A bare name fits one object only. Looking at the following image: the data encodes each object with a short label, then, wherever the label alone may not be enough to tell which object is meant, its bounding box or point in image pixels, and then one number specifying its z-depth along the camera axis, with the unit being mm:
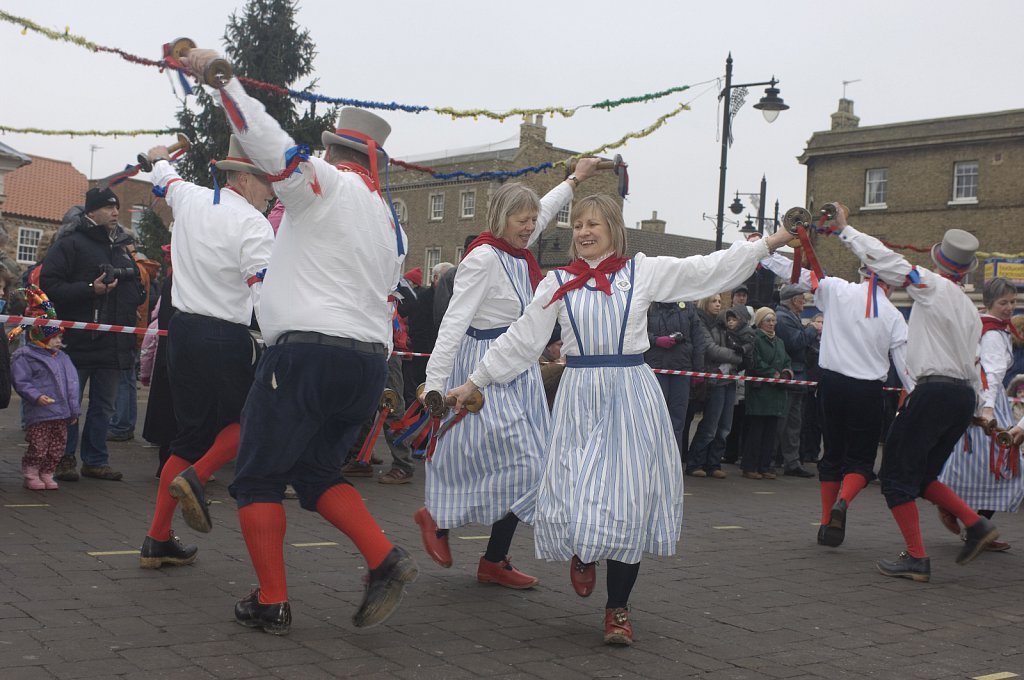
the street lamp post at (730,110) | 16406
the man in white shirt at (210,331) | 5352
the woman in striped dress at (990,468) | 7727
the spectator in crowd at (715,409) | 11828
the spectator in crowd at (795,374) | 12742
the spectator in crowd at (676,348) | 10945
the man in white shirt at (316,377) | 4285
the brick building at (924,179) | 40188
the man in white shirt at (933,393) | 6469
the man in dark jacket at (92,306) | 8133
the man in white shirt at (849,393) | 7246
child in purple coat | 7562
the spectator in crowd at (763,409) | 12125
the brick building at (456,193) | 49375
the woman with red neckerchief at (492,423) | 5457
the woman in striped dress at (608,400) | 4586
